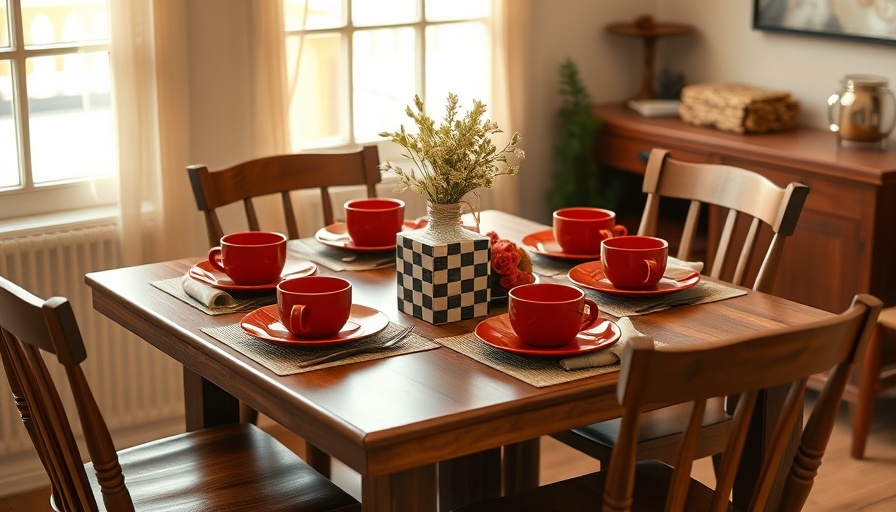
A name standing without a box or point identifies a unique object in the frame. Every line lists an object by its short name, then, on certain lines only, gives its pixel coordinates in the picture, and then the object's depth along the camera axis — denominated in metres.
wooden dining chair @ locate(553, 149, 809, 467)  2.23
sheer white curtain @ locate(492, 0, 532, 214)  3.75
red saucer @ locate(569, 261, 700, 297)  2.05
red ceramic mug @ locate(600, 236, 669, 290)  2.03
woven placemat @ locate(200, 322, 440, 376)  1.73
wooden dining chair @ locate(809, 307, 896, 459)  3.13
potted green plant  3.92
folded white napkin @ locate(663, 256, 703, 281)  2.17
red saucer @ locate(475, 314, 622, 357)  1.73
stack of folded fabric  3.66
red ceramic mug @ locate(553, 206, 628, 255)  2.29
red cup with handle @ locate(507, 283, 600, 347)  1.73
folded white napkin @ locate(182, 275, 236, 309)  2.01
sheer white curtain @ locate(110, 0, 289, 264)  3.09
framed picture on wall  3.49
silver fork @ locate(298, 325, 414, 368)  1.73
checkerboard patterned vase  1.93
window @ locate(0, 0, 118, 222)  3.04
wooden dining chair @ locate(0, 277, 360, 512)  1.60
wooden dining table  1.51
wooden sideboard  3.19
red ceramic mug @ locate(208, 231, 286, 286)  2.08
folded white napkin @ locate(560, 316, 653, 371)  1.70
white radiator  3.05
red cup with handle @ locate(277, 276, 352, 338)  1.77
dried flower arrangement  1.92
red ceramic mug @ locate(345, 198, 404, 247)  2.35
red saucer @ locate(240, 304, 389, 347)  1.78
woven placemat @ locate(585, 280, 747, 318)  2.00
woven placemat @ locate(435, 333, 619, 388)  1.67
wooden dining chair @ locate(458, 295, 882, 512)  1.39
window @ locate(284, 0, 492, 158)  3.51
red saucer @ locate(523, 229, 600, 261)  2.30
